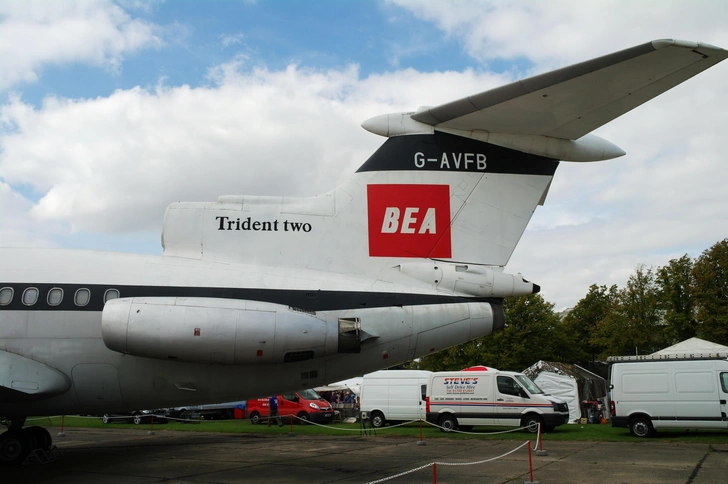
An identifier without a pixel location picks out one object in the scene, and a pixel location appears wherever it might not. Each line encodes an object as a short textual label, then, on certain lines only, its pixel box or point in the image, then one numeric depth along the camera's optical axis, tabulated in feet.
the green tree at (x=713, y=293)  109.91
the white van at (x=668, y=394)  54.70
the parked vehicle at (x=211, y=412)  95.25
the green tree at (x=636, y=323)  134.41
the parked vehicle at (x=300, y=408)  86.07
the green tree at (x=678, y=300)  125.29
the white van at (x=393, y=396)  74.64
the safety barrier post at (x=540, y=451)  45.20
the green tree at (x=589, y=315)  176.96
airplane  26.84
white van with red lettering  62.85
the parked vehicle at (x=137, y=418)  87.76
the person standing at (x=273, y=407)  83.01
